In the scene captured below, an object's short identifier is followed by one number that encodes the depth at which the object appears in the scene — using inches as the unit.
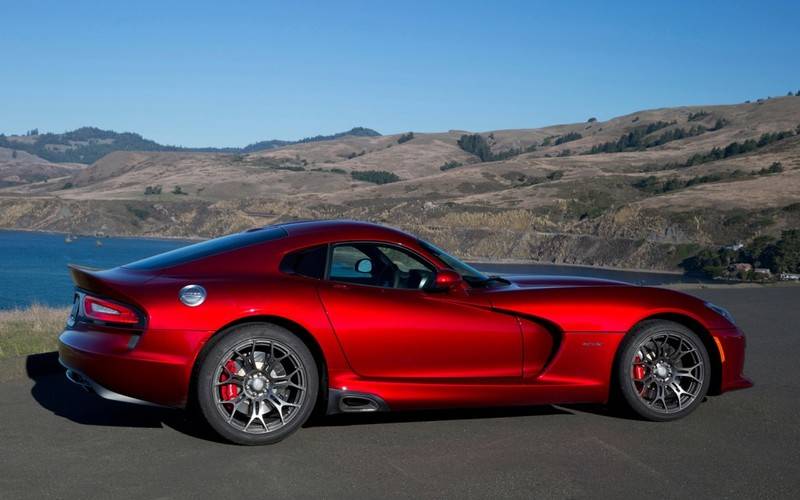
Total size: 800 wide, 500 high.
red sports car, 204.4
